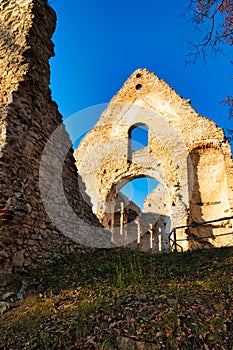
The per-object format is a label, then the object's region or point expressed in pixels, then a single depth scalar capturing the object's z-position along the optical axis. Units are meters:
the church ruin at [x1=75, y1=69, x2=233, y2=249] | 13.33
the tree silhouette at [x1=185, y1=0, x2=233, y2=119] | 4.62
